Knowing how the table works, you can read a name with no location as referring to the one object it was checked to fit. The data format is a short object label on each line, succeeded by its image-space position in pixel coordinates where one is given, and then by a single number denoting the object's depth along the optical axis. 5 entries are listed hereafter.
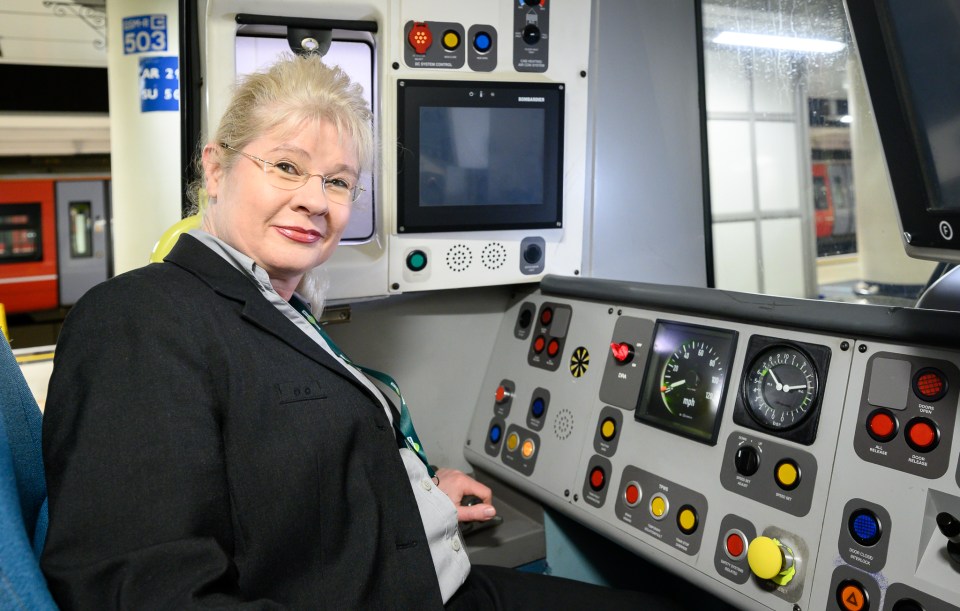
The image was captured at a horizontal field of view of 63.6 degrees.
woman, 0.91
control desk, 1.27
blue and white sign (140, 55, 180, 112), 2.68
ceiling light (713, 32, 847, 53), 2.14
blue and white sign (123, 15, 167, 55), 2.66
